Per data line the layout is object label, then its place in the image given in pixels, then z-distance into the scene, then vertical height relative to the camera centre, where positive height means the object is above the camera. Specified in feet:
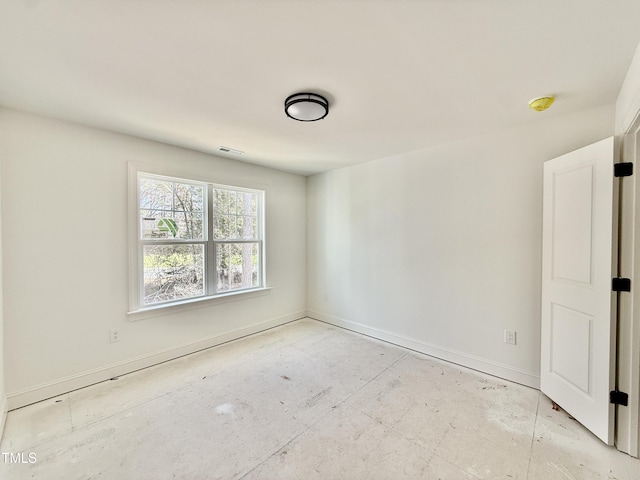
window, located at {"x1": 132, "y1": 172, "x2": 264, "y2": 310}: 9.50 -0.15
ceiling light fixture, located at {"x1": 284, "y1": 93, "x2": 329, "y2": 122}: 6.25 +3.13
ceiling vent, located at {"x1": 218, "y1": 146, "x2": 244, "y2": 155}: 10.16 +3.36
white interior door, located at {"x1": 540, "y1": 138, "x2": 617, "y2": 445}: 5.72 -1.19
